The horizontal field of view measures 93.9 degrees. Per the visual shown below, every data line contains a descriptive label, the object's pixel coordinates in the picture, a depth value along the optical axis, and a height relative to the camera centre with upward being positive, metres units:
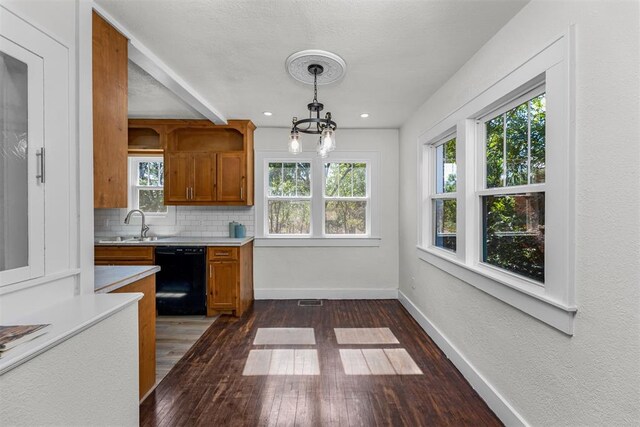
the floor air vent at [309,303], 4.12 -1.26
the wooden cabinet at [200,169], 4.00 +0.59
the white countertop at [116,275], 1.70 -0.40
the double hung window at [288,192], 4.45 +0.31
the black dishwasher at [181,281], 3.63 -0.83
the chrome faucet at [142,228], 4.13 -0.21
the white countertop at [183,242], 3.58 -0.36
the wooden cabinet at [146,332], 2.05 -0.85
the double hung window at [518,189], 1.44 +0.15
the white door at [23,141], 1.19 +0.30
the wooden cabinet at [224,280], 3.66 -0.82
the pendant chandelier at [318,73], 2.14 +1.15
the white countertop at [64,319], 0.93 -0.43
